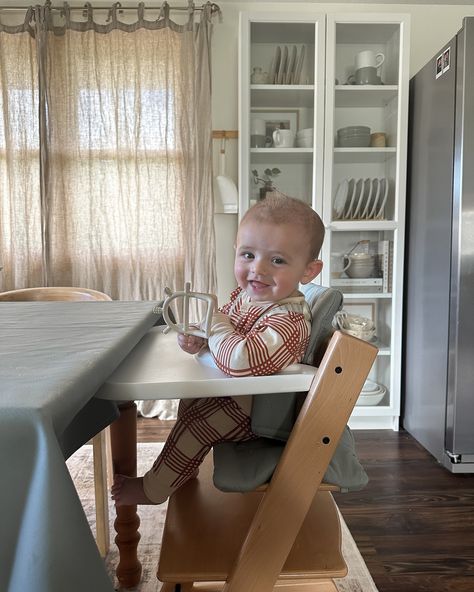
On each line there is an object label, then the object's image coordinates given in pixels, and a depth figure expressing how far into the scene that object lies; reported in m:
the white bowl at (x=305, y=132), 2.43
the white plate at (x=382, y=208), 2.49
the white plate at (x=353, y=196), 2.48
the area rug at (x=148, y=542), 1.31
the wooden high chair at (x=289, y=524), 0.68
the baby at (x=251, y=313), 0.87
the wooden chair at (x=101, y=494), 1.37
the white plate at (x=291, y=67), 2.43
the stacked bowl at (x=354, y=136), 2.46
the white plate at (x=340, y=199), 2.48
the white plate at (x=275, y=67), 2.43
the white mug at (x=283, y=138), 2.47
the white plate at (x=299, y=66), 2.42
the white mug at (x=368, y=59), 2.41
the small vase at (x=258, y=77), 2.42
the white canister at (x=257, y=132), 2.47
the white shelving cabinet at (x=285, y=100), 2.34
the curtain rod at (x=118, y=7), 2.51
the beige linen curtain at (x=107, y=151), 2.52
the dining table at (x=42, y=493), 0.44
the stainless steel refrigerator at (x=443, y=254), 1.91
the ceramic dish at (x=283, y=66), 2.42
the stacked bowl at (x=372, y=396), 2.52
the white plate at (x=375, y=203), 2.49
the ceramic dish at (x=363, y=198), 2.48
